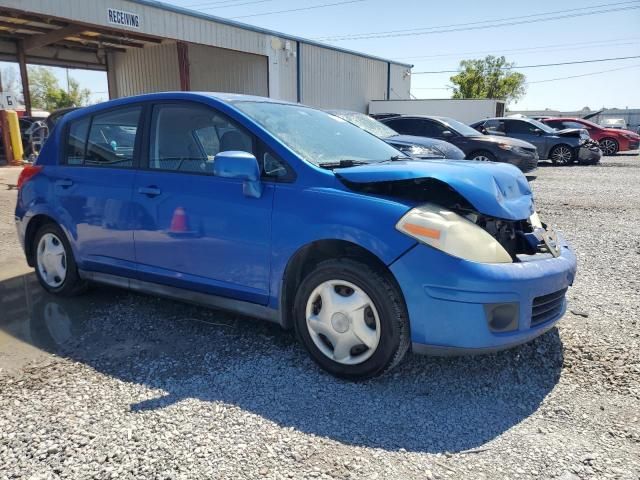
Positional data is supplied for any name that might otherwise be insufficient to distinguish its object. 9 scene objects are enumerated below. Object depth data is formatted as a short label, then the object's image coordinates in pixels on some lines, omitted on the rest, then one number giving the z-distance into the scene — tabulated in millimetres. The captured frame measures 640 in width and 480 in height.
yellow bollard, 15188
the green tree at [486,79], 49750
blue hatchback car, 2713
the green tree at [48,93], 65894
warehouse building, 14695
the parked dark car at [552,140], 16062
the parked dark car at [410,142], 9039
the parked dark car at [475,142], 12031
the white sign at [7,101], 15789
